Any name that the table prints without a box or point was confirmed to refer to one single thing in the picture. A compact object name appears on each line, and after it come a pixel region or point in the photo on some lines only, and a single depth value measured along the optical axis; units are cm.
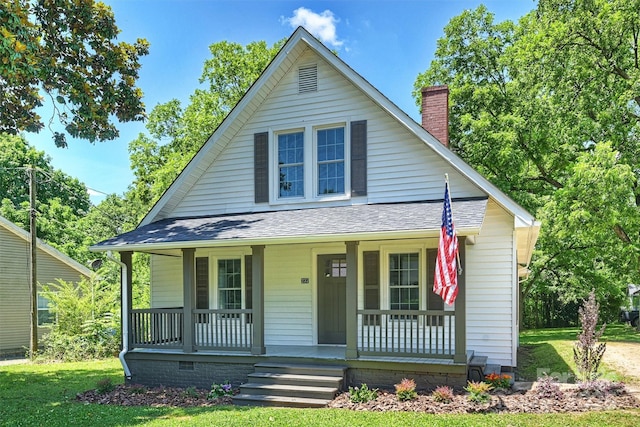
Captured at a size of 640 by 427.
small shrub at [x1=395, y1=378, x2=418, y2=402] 828
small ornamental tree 873
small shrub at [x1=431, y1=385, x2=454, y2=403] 802
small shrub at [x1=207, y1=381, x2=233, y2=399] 944
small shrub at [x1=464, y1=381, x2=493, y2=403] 778
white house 930
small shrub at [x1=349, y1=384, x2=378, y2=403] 839
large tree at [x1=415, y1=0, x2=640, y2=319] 1518
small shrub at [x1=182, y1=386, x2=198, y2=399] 953
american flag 789
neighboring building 1947
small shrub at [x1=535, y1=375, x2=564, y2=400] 792
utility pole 1752
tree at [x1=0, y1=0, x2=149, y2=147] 1273
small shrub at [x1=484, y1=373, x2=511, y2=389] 857
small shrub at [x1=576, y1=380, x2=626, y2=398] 786
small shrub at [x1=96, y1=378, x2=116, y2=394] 1007
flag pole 824
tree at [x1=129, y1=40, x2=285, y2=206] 2197
